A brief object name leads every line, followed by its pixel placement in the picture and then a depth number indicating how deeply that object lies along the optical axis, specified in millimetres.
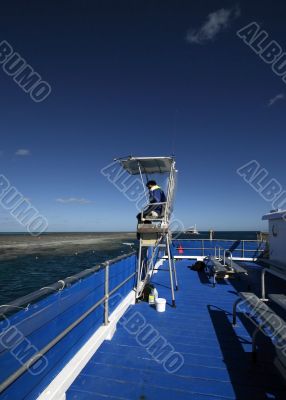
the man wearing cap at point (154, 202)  7594
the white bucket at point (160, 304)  6582
